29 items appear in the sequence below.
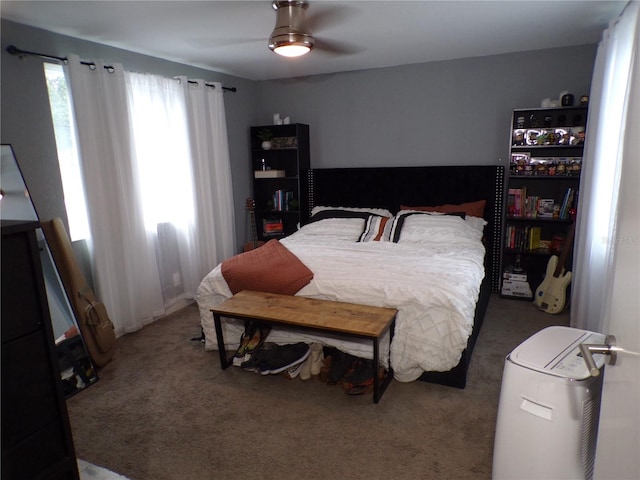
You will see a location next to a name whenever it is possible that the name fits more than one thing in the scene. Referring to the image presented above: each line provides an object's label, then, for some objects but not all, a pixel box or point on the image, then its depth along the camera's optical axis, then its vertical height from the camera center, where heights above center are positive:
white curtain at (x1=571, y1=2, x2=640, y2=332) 2.27 -0.06
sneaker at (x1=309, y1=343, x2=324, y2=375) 2.56 -1.20
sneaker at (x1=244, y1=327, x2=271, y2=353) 2.64 -1.11
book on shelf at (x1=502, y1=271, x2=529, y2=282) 3.75 -1.06
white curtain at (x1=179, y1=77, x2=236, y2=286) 3.87 -0.06
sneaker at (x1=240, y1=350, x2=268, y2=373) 2.55 -1.22
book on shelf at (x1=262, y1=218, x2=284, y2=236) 4.80 -0.71
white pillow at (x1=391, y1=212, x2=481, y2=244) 3.49 -0.59
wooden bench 2.17 -0.84
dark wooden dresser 1.04 -0.52
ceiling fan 2.34 +0.77
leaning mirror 2.50 -0.79
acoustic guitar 4.56 -0.71
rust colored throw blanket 2.72 -0.72
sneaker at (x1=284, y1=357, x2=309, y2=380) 2.55 -1.26
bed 2.36 -0.71
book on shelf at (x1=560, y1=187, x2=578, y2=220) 3.53 -0.37
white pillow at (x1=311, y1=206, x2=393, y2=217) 4.23 -0.49
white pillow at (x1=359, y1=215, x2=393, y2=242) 3.77 -0.62
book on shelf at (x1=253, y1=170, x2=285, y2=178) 4.63 -0.09
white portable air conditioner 1.28 -0.82
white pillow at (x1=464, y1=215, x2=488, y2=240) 3.62 -0.56
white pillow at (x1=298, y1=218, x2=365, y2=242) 3.86 -0.62
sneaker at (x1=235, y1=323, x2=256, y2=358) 2.64 -1.12
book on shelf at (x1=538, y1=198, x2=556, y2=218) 3.68 -0.43
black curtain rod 2.54 +0.75
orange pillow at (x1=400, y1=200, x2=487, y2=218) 3.83 -0.45
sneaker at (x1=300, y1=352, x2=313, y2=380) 2.53 -1.25
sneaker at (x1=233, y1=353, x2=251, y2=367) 2.65 -1.24
